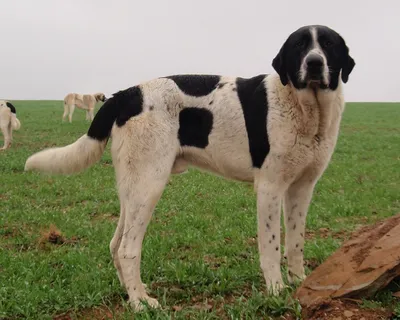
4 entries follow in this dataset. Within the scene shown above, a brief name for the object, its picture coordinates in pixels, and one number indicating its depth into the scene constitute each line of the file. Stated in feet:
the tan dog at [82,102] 88.75
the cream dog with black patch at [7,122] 50.66
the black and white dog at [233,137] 12.13
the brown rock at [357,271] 10.64
